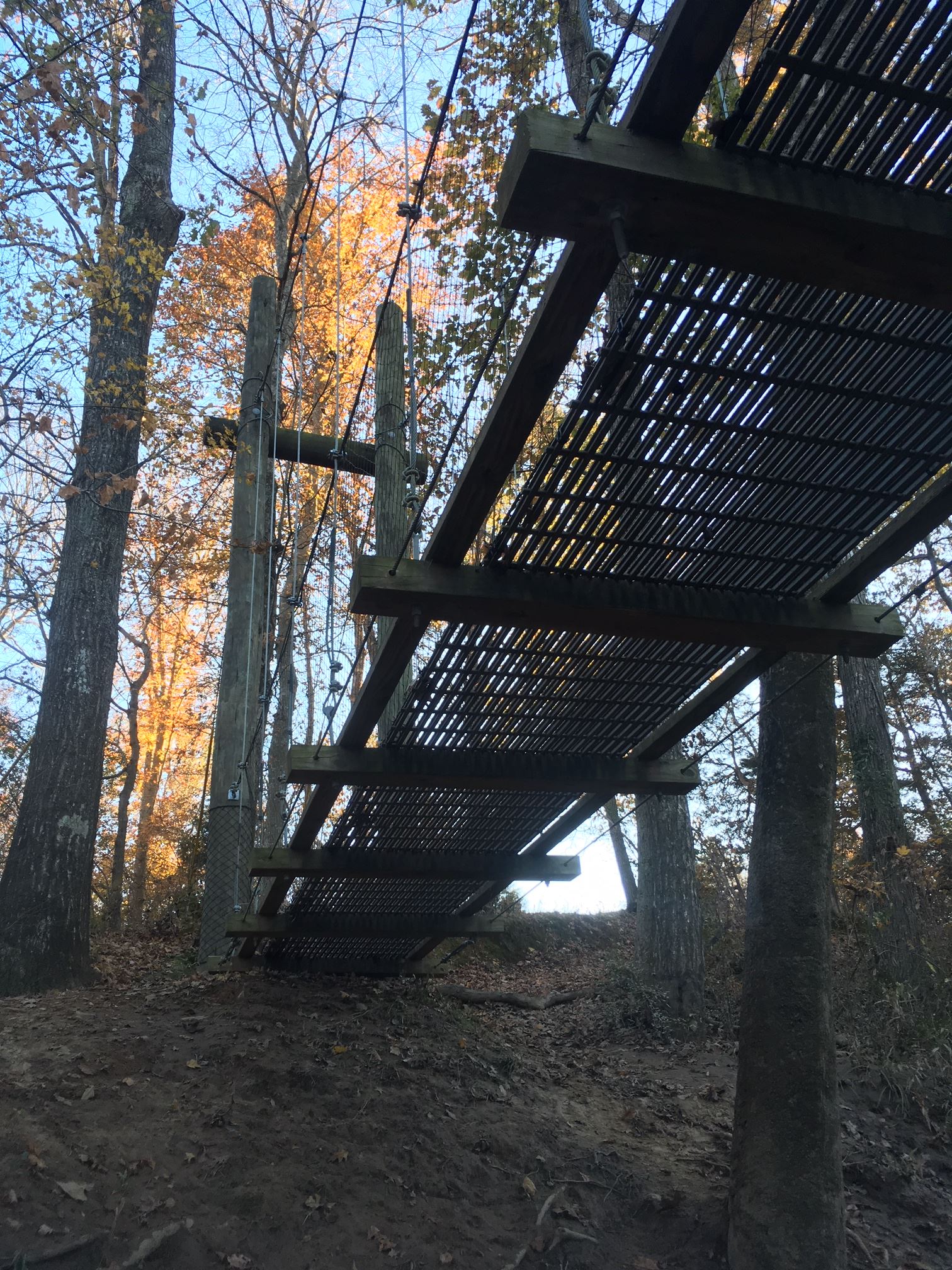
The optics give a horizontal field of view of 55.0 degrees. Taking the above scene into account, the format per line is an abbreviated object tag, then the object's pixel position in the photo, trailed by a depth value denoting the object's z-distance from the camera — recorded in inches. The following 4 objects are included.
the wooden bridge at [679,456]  78.0
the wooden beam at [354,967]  258.2
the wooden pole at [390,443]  181.3
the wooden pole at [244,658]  273.6
